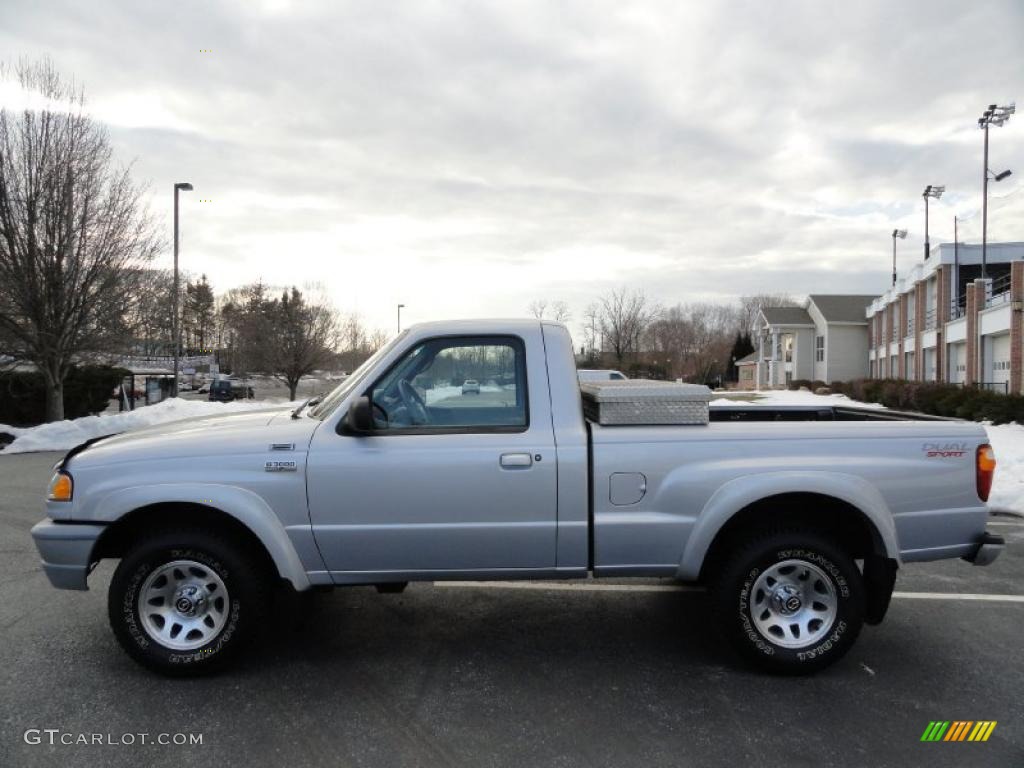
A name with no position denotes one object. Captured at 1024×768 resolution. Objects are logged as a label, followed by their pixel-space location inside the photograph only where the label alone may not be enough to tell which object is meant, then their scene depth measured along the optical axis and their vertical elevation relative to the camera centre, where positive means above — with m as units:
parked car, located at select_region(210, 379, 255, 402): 37.94 -0.50
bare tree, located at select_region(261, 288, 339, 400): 33.91 +1.88
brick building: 27.77 +3.07
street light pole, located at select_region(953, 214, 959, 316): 35.97 +5.61
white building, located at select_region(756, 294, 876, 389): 52.59 +3.50
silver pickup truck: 3.72 -0.66
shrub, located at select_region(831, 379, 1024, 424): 16.81 -0.44
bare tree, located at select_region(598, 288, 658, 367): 65.06 +5.12
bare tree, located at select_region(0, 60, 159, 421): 16.31 +3.30
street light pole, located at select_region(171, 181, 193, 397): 19.56 +2.17
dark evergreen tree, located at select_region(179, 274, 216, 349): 82.81 +7.87
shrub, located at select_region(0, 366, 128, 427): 20.17 -0.34
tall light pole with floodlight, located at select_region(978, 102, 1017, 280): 33.88 +12.77
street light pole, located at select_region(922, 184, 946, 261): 45.09 +12.33
